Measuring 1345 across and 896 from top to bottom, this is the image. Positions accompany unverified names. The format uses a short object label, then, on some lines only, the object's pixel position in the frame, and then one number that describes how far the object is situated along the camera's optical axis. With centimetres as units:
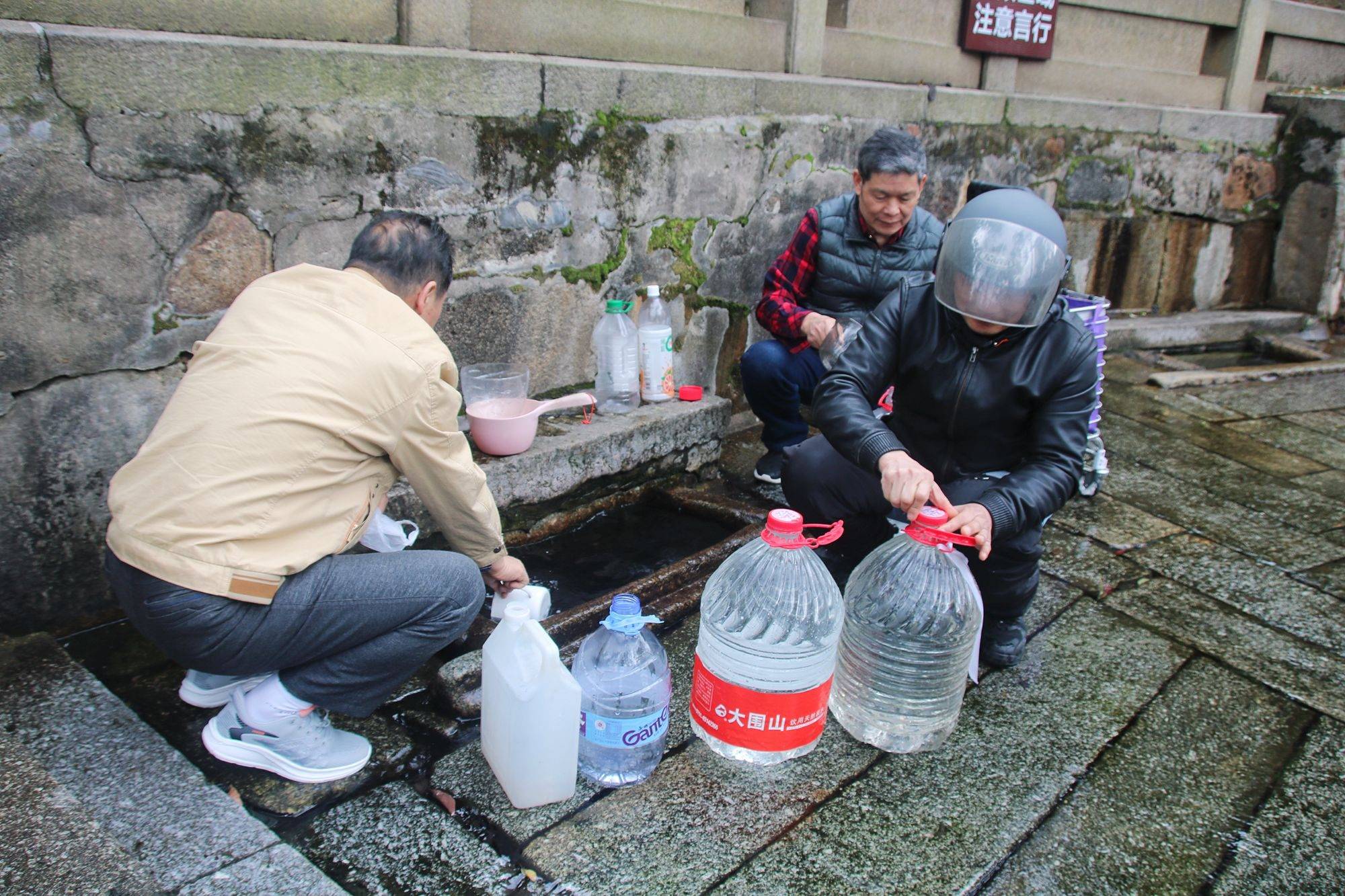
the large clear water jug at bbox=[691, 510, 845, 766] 227
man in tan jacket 198
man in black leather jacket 244
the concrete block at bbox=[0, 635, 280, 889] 193
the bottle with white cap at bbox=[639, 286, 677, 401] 413
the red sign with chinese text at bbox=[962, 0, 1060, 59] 576
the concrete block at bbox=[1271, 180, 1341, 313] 739
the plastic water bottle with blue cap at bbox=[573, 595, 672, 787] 221
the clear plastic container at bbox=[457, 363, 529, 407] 367
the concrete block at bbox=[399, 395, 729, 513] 351
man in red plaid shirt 400
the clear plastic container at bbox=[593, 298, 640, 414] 405
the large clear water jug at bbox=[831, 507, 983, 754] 248
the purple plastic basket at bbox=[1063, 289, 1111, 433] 412
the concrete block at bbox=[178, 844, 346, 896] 184
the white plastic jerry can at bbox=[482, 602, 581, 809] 207
